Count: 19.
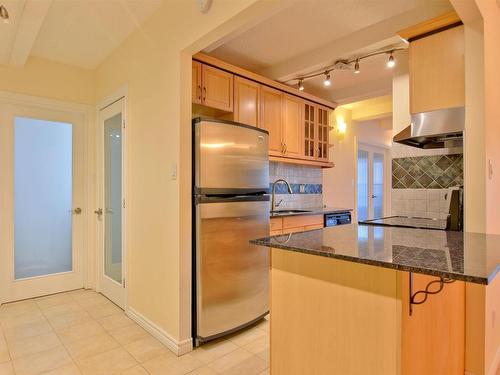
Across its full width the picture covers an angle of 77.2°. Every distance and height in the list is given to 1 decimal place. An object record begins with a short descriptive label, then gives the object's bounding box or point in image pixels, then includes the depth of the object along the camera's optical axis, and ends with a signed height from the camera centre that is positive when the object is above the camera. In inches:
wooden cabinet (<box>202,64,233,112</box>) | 107.7 +35.5
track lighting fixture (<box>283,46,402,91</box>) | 111.9 +48.4
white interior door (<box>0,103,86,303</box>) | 123.3 -5.4
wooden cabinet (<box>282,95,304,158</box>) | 140.9 +28.6
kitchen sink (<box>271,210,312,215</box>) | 137.3 -10.9
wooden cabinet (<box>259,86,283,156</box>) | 130.4 +30.6
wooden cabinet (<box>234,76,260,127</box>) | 119.0 +34.1
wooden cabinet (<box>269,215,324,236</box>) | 121.1 -14.9
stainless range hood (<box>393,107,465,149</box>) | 75.5 +14.9
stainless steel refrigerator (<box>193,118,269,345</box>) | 89.2 -11.4
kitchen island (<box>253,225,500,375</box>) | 42.4 -18.0
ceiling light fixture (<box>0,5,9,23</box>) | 84.7 +48.1
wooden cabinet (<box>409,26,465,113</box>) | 76.5 +29.6
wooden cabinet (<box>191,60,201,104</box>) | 104.2 +35.6
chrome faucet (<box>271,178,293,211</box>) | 144.8 -3.4
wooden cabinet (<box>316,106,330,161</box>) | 160.9 +28.0
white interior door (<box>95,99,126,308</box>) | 121.8 -6.8
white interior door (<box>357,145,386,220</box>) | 241.8 +4.5
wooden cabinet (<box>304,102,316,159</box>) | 152.6 +28.5
